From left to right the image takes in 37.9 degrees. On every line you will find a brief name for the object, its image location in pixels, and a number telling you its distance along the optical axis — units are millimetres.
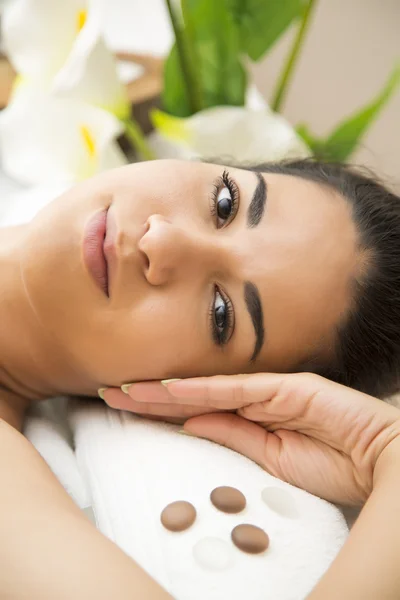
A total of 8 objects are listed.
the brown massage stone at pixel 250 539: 662
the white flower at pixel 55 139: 1223
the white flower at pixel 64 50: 1158
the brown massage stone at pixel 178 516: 678
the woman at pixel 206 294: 784
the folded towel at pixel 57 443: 779
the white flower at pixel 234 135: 1229
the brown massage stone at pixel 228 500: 704
